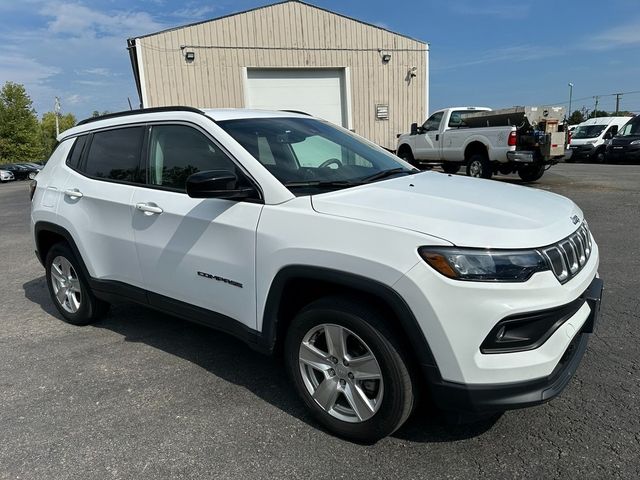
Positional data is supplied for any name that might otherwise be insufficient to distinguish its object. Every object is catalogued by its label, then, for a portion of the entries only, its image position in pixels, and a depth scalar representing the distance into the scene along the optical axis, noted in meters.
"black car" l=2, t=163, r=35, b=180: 43.31
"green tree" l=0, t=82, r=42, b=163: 56.75
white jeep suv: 2.22
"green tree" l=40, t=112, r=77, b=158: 79.89
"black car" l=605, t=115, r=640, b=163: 19.86
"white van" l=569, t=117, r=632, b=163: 22.67
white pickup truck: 12.45
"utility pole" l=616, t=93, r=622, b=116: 65.50
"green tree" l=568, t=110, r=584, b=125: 68.82
